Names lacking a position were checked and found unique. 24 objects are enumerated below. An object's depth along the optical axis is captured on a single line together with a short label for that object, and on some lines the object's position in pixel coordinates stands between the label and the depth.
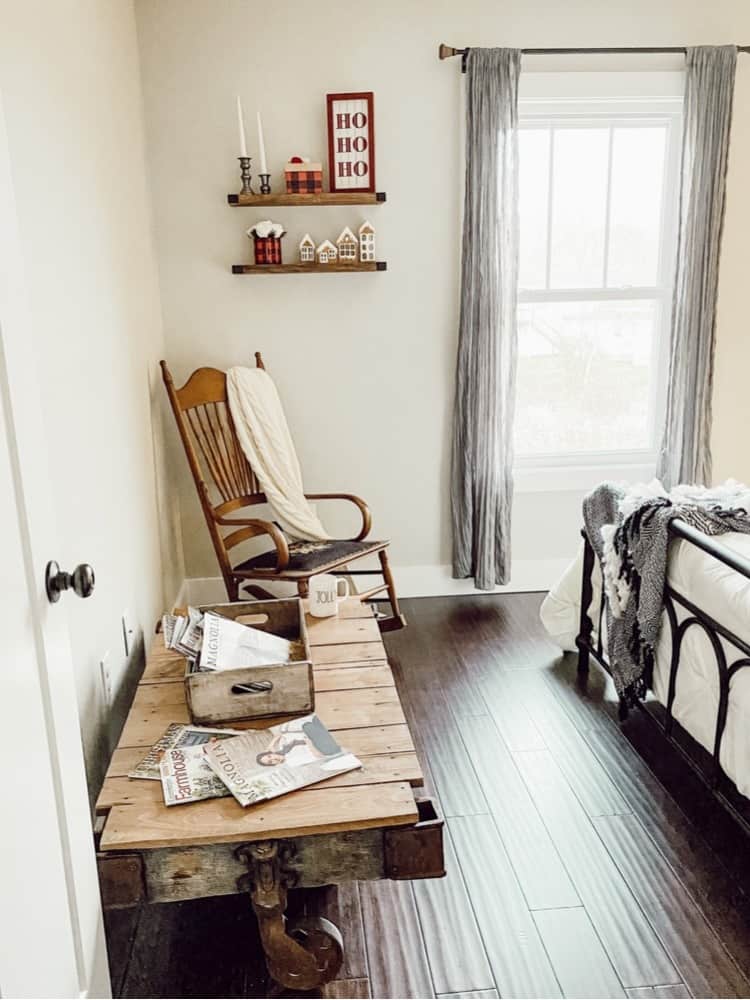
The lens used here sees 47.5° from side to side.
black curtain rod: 3.41
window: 3.63
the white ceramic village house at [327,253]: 3.48
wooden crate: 1.94
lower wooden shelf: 3.46
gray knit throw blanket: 2.44
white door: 1.17
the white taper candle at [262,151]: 3.30
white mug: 2.58
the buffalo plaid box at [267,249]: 3.45
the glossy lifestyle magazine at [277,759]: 1.71
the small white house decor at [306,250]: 3.48
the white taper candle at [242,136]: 3.26
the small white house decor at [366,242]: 3.49
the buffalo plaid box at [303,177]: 3.38
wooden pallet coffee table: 1.60
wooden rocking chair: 3.22
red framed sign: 3.41
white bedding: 2.07
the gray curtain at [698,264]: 3.45
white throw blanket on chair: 3.44
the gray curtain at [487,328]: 3.40
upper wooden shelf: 3.37
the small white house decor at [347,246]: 3.50
